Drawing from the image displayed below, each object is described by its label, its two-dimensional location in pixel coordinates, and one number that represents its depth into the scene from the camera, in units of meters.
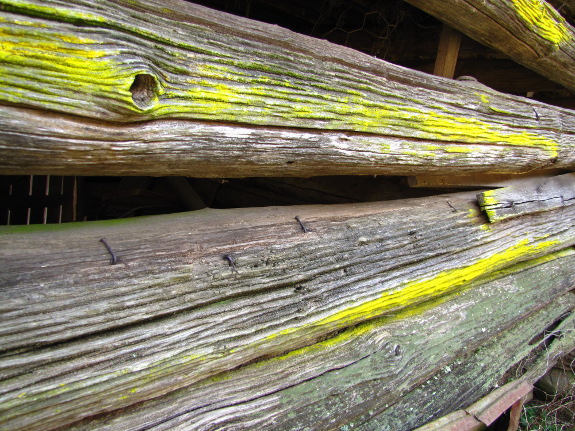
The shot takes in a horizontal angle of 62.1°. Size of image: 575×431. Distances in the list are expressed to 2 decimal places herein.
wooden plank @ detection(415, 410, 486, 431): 1.71
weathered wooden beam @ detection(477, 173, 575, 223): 2.07
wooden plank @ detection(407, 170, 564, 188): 1.98
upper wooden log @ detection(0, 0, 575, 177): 0.89
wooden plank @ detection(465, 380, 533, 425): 1.88
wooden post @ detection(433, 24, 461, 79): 2.14
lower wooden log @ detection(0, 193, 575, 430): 1.01
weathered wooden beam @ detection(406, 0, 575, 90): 1.89
